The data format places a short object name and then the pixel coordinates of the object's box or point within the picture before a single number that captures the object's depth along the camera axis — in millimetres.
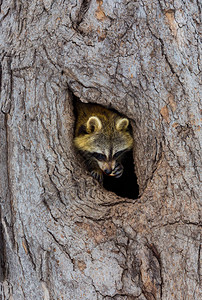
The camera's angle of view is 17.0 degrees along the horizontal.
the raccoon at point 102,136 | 8391
